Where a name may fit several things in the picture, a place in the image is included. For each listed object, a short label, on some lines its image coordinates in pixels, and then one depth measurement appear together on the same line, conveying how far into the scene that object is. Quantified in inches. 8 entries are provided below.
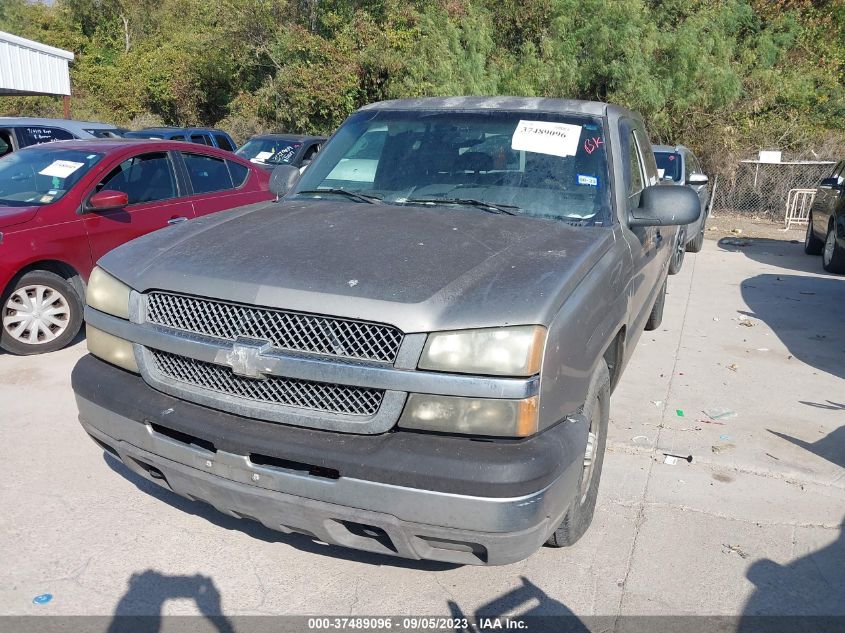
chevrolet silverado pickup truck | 102.1
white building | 735.7
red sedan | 238.8
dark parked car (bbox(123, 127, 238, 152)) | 586.2
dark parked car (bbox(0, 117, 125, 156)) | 426.0
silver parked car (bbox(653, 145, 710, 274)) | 412.8
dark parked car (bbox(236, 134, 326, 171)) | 571.8
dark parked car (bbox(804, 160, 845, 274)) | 398.3
